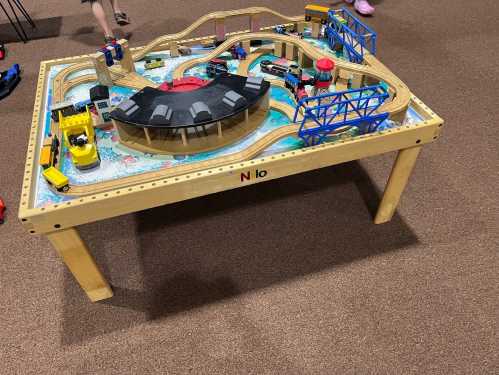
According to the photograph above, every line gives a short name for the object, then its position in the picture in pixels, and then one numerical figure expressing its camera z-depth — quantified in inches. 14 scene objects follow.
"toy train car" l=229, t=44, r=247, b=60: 65.5
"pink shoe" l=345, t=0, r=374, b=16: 134.7
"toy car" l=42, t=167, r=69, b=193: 42.4
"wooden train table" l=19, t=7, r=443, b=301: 43.3
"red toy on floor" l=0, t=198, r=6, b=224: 69.3
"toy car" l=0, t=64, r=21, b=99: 101.8
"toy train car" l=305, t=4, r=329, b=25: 70.2
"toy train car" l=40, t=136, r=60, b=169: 44.5
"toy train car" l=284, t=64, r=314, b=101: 55.9
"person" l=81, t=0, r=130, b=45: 109.2
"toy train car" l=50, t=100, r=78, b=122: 51.3
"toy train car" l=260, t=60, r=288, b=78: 61.4
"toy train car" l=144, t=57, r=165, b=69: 65.5
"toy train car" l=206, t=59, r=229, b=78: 61.7
